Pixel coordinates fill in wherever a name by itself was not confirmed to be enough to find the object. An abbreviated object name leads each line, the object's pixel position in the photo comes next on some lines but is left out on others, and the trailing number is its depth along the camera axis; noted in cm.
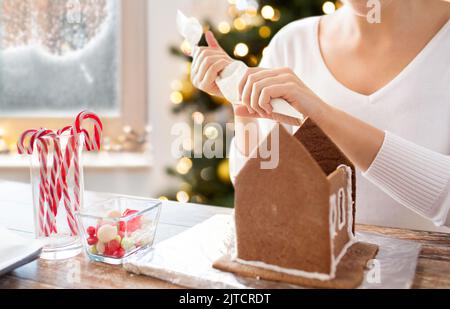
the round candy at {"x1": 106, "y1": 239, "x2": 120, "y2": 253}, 72
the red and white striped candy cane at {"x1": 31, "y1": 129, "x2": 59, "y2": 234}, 75
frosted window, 215
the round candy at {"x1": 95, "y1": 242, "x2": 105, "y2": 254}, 72
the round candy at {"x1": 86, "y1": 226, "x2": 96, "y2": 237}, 73
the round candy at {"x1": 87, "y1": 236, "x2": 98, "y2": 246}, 73
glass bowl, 72
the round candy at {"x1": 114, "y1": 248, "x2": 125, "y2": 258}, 72
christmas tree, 165
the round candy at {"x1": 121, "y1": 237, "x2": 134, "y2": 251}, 73
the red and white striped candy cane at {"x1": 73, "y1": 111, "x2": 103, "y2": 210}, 78
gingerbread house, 61
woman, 84
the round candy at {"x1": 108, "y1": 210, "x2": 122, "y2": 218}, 74
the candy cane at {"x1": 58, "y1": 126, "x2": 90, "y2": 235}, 77
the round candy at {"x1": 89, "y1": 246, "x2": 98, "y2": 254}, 73
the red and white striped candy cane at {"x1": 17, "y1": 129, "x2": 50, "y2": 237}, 76
